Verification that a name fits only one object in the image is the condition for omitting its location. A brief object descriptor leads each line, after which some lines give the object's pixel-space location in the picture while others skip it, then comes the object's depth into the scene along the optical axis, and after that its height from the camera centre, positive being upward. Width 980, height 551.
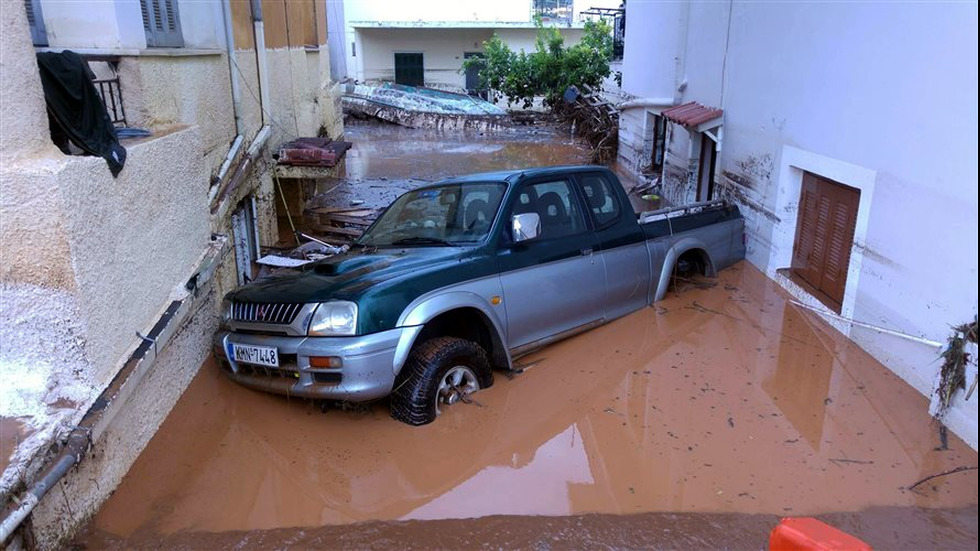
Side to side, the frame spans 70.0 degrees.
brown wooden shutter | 6.66 -1.90
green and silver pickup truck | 4.60 -1.79
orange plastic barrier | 1.92 -1.33
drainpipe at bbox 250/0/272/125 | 9.21 -0.20
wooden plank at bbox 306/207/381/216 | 11.14 -2.64
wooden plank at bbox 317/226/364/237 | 9.81 -2.60
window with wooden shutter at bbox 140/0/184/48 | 6.27 +0.13
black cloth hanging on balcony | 4.30 -0.42
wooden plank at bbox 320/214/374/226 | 10.42 -2.60
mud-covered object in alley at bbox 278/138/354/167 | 9.39 -1.48
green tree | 25.95 -0.96
